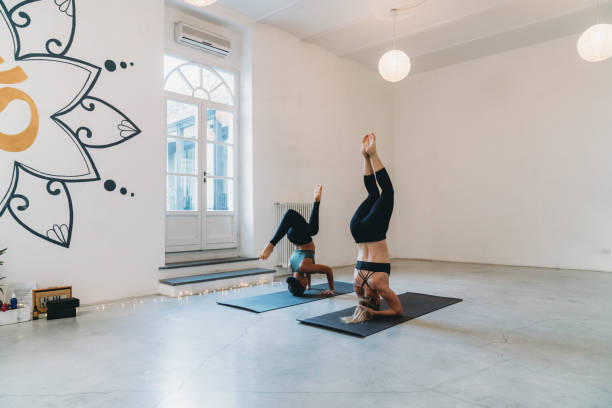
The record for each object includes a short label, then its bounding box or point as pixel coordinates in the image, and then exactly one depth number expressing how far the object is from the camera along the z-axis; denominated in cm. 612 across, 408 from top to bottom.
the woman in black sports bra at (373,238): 337
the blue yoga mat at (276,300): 401
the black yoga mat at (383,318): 318
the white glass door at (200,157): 548
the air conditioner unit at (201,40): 539
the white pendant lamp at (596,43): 451
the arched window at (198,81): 550
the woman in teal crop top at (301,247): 438
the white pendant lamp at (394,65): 541
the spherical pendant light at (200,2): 319
